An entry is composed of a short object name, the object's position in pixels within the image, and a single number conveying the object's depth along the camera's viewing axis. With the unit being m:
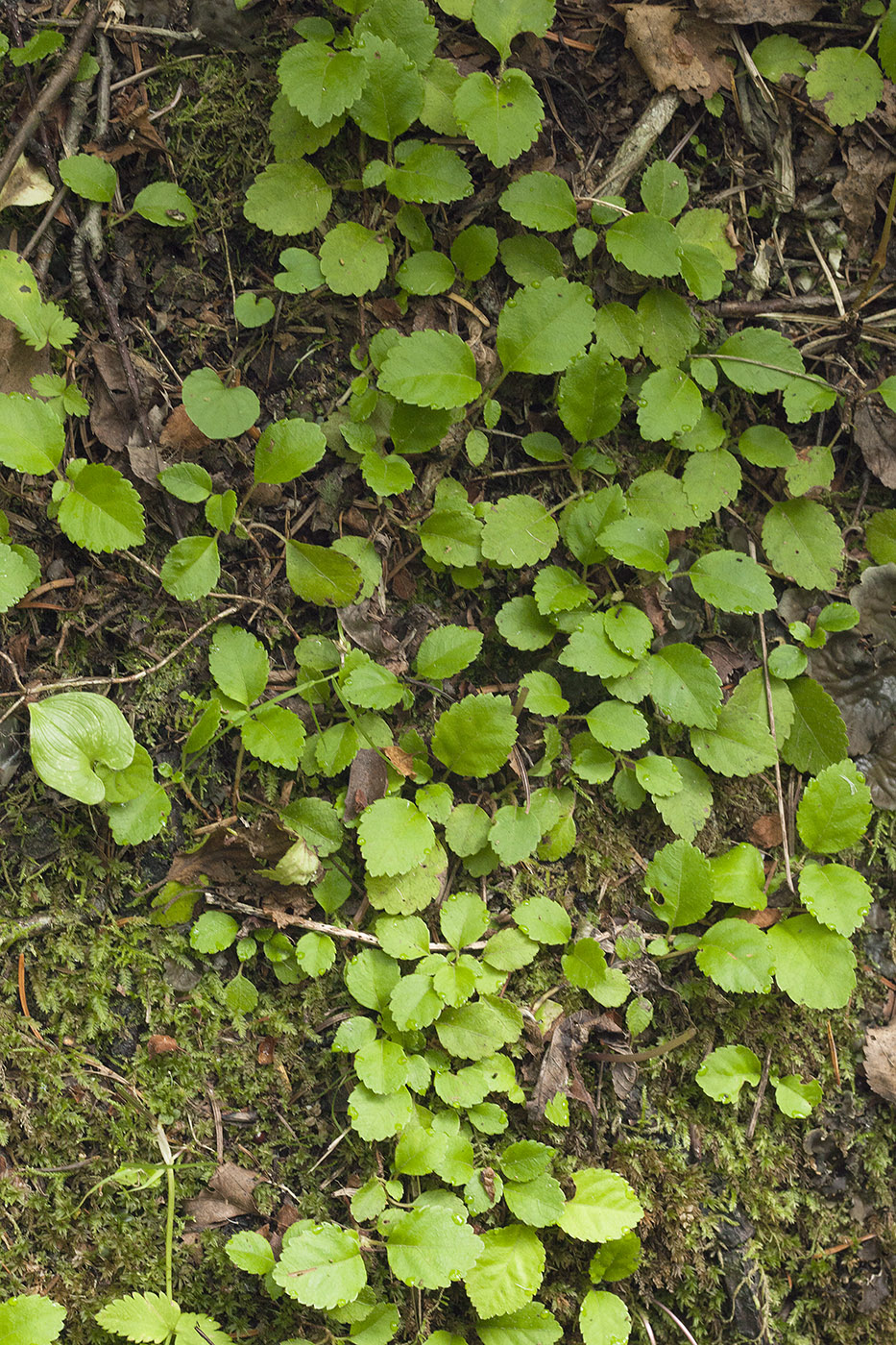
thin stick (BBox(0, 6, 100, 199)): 2.12
